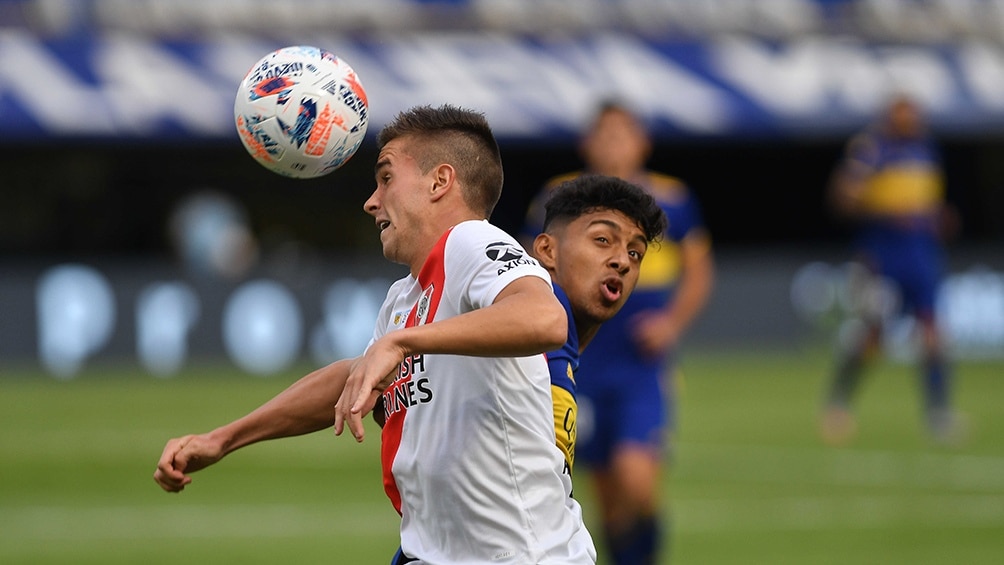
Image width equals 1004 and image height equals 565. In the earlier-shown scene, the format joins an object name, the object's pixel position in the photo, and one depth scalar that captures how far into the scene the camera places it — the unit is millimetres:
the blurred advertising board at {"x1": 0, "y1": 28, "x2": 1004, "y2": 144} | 48406
